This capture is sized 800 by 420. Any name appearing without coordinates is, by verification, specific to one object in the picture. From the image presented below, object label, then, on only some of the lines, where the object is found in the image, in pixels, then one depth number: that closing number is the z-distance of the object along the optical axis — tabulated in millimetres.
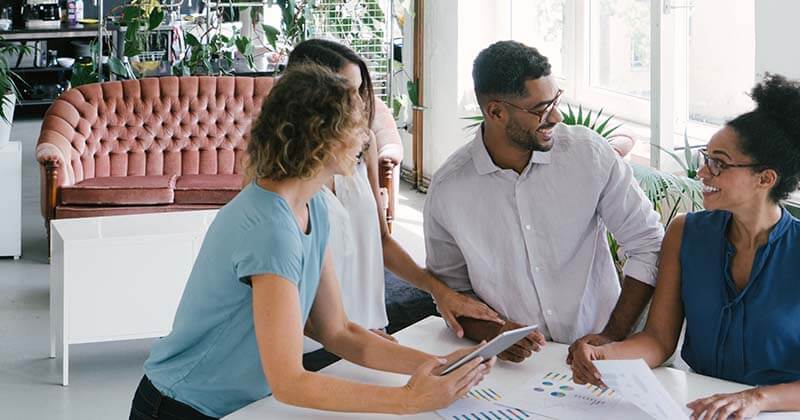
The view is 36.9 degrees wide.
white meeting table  2533
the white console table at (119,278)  5324
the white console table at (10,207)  7734
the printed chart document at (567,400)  2555
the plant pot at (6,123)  7805
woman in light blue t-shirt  2326
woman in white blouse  3398
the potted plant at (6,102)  7793
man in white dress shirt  3209
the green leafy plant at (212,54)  8906
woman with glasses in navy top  2857
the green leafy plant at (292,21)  8812
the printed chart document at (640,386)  2420
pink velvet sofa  7613
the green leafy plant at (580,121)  5668
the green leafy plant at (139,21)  8641
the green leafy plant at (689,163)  5391
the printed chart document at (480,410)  2547
